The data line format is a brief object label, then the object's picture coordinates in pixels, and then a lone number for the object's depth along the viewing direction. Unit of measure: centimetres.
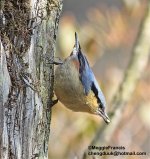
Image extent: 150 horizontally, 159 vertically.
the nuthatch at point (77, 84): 771
